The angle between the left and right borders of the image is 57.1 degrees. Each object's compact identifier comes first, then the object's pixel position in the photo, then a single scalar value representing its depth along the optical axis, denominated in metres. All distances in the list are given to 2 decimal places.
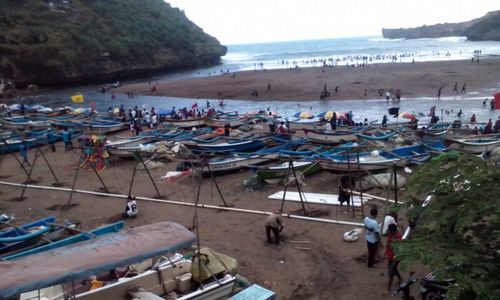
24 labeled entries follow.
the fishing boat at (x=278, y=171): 17.89
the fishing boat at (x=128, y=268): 6.04
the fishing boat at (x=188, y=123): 32.97
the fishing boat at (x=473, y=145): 20.07
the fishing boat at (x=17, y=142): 25.20
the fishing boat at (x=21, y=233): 11.13
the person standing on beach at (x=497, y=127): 24.34
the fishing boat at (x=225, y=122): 32.50
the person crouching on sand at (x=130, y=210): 15.16
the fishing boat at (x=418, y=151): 18.38
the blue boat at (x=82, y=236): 9.51
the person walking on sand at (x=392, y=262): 9.31
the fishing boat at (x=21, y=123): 33.16
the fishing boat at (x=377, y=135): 22.58
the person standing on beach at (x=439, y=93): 43.44
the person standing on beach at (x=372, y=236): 10.15
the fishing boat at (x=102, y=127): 32.66
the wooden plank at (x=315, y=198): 15.52
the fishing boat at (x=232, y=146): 22.62
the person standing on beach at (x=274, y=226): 12.29
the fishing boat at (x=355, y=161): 17.00
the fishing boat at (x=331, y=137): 24.25
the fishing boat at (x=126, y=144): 22.62
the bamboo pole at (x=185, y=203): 13.73
